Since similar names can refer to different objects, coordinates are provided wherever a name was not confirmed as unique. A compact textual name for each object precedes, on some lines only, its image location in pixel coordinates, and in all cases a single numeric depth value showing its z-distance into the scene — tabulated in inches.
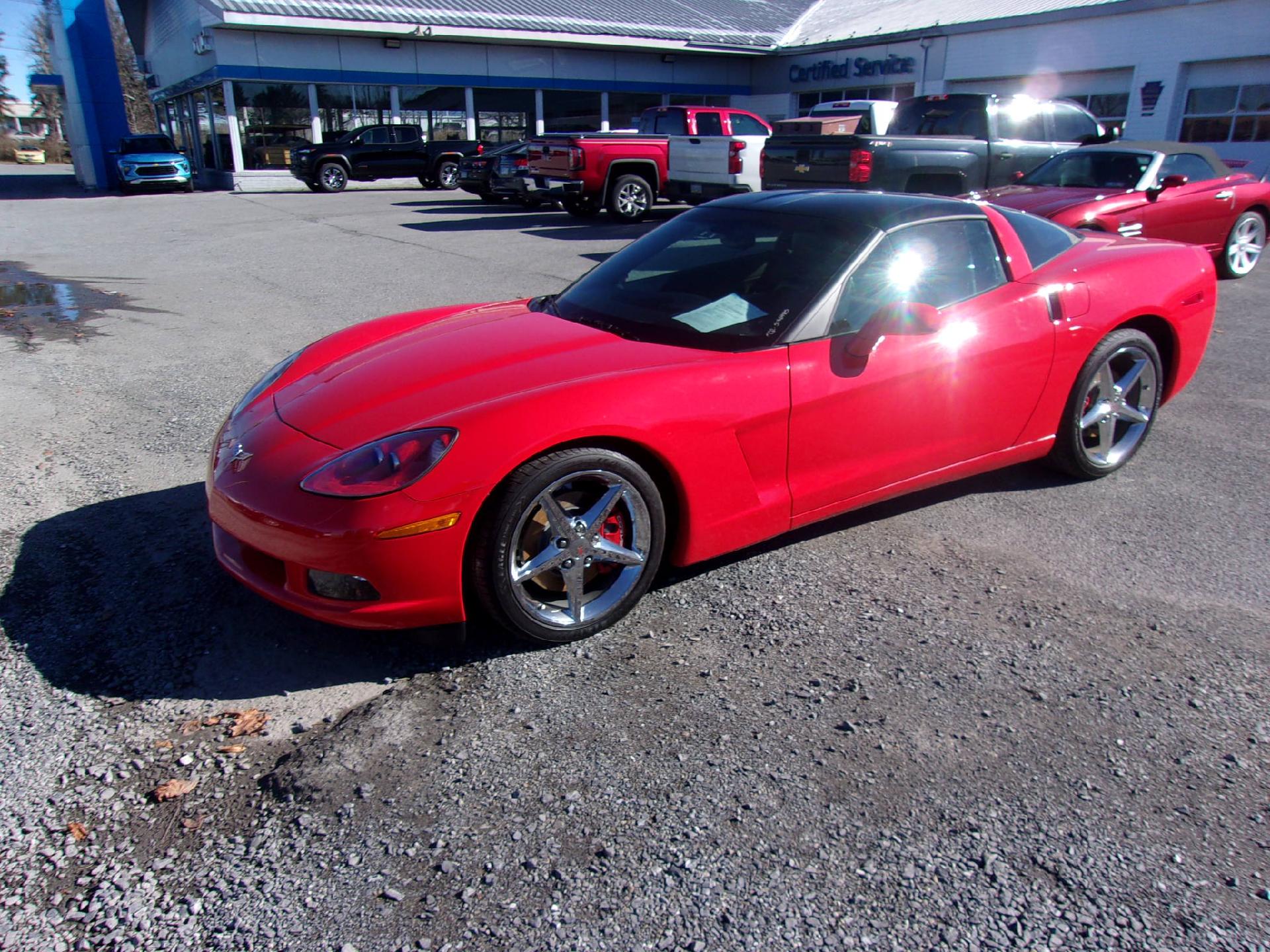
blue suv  1053.8
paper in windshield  145.7
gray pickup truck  447.8
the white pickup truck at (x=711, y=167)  586.2
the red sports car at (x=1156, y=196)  363.9
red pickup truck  619.8
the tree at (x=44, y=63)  2709.2
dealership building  852.0
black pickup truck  980.6
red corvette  118.1
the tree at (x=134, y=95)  2361.0
